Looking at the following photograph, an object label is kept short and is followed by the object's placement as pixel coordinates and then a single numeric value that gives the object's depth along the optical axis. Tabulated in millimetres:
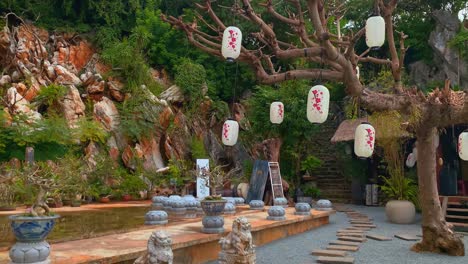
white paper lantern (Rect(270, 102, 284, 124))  10102
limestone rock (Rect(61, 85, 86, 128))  14930
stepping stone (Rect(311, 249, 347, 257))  6480
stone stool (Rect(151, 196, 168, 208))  9279
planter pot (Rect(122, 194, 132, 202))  13344
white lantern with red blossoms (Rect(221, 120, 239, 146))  9742
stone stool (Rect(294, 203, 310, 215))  9594
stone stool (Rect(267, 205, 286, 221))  8258
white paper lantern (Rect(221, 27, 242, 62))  7477
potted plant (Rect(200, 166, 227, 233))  6242
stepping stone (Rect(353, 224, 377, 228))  9918
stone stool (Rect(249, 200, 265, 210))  10297
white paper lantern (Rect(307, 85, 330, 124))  7414
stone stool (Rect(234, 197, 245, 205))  11195
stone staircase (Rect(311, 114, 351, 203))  17484
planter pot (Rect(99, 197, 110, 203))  12680
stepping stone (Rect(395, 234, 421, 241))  8192
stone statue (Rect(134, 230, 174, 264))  3812
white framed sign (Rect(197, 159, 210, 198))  12809
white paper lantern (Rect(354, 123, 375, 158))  7426
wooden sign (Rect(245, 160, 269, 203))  12641
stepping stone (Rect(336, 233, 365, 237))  8508
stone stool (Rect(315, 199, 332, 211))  10906
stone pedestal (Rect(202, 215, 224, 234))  6238
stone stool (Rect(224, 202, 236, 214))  8781
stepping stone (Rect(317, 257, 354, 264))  5969
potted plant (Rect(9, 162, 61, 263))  3576
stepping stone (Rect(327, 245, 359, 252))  7039
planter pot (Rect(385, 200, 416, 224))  10602
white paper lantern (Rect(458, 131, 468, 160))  7504
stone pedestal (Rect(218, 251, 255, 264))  4762
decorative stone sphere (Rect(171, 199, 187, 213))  8172
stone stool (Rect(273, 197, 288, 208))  10992
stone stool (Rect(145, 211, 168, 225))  6977
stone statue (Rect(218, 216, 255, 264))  4781
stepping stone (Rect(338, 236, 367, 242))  8016
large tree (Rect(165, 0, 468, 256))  6379
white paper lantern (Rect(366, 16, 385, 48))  6578
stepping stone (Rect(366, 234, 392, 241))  8173
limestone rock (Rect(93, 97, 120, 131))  15800
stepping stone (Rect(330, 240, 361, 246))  7508
